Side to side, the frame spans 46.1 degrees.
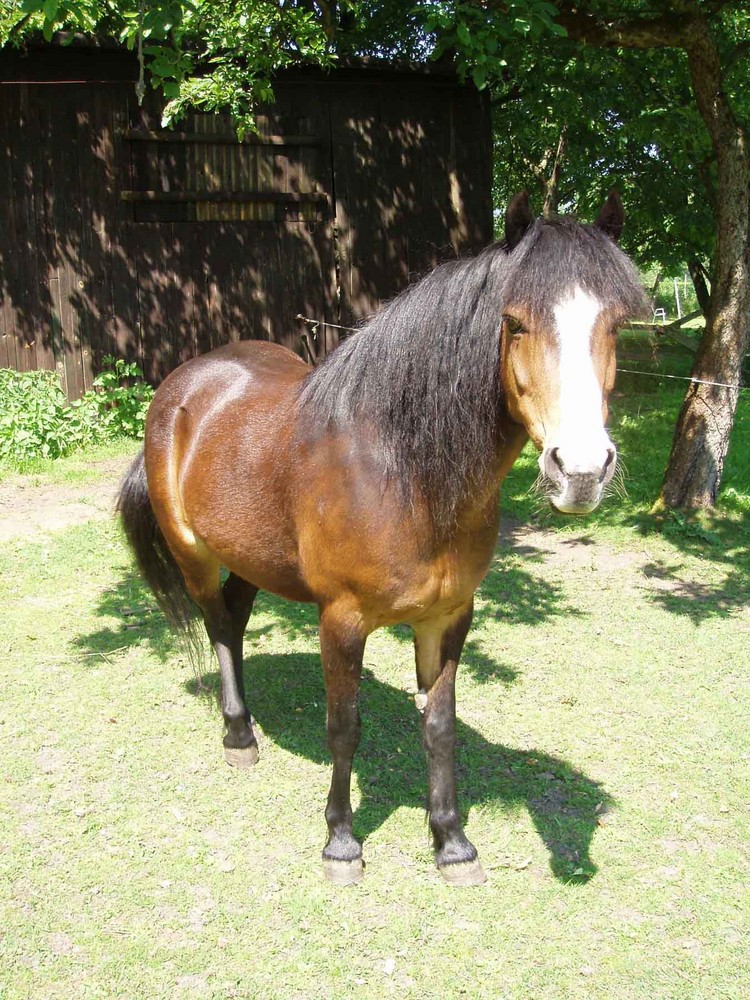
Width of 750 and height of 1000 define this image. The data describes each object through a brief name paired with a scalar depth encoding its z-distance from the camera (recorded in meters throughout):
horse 2.26
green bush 9.09
